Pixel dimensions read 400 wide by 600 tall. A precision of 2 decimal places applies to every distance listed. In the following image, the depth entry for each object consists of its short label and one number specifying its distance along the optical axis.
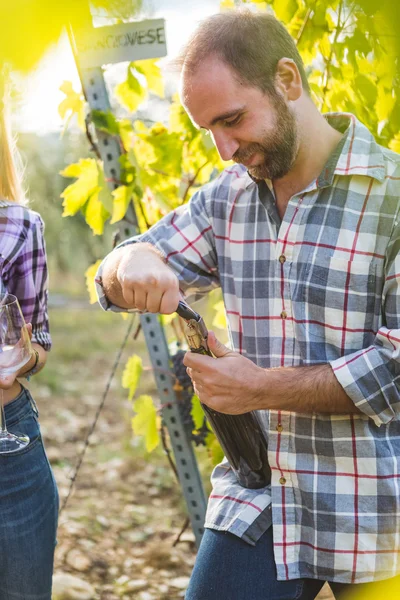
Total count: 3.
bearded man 1.46
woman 1.61
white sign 2.02
